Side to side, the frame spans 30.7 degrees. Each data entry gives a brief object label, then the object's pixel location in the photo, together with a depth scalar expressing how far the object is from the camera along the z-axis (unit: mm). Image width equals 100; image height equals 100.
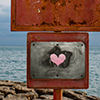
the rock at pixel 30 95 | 4764
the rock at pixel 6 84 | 5637
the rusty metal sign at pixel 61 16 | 2053
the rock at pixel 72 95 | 5242
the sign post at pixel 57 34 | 2033
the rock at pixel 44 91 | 5214
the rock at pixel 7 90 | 4832
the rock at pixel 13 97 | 4480
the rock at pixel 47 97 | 4802
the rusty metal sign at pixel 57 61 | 2023
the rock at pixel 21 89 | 5087
